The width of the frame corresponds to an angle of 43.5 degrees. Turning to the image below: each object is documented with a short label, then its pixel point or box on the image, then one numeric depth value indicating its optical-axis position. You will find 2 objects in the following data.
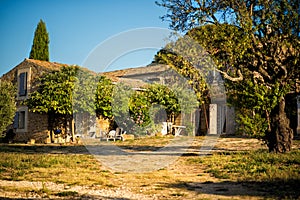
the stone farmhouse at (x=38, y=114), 21.91
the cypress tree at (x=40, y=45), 32.50
